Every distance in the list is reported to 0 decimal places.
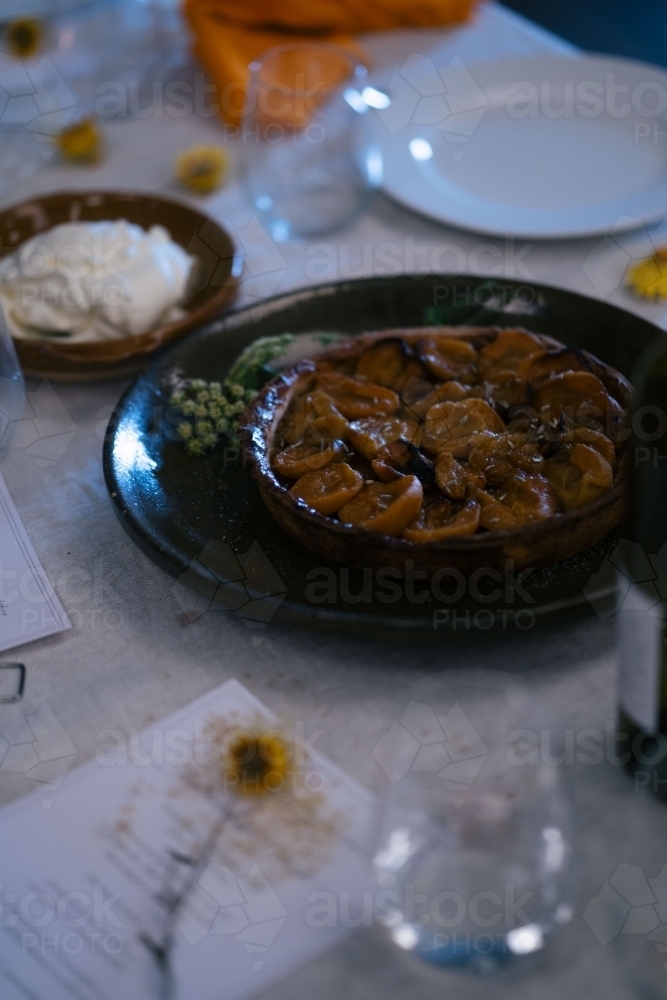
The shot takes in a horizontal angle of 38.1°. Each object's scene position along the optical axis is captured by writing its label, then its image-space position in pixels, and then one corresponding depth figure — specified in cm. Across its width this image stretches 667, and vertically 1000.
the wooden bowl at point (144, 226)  125
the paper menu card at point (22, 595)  97
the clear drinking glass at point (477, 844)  63
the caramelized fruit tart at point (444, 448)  88
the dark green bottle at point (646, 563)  65
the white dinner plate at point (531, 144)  152
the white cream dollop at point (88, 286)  130
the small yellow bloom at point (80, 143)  182
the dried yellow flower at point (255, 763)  80
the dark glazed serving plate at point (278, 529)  87
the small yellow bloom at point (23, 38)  187
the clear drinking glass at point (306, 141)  155
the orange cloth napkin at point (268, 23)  188
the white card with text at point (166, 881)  69
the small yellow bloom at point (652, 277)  138
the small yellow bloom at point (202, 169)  171
